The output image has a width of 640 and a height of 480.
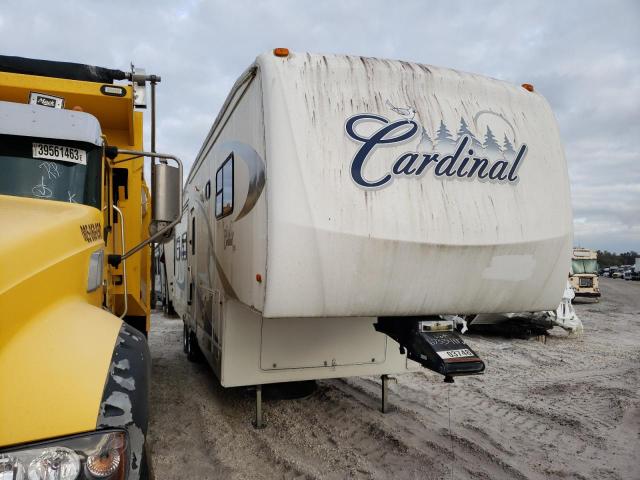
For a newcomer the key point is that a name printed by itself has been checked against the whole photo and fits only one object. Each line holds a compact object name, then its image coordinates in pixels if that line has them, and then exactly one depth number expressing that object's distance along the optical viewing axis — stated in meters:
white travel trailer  3.35
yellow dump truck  1.86
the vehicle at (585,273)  20.56
